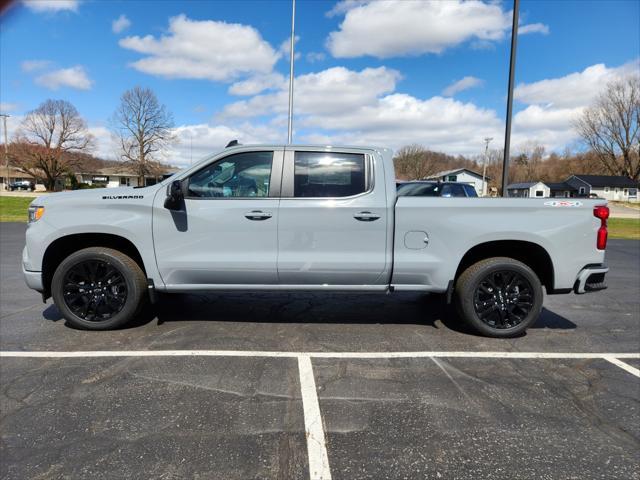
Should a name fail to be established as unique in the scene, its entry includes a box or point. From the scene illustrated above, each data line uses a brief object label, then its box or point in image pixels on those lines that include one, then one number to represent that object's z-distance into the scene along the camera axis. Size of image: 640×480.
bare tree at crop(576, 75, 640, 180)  71.53
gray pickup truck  4.29
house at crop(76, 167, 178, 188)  82.50
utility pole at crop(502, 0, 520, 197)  10.20
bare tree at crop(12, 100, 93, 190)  61.08
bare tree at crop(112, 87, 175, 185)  55.09
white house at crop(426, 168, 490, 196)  82.28
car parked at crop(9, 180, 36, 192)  81.31
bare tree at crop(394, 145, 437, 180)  88.31
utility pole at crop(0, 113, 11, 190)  59.59
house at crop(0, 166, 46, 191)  74.94
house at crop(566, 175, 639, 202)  76.75
